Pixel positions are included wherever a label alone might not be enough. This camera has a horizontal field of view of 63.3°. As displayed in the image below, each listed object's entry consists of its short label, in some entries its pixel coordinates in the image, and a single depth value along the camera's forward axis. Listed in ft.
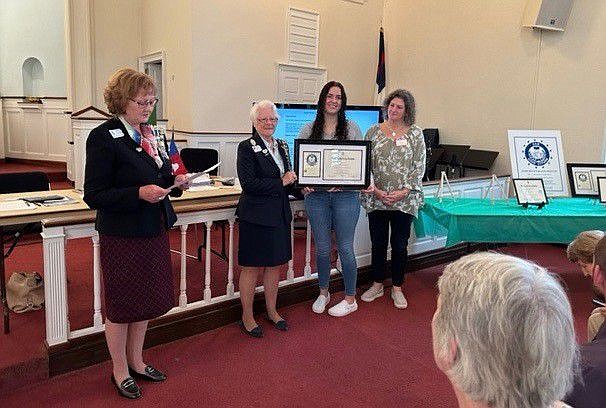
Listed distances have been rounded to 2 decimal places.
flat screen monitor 18.65
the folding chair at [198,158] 17.52
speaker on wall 18.25
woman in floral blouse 11.05
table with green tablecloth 11.89
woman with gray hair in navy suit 9.20
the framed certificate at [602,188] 13.12
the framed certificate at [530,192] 12.85
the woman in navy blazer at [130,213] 6.82
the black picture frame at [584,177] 13.73
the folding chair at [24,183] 10.88
